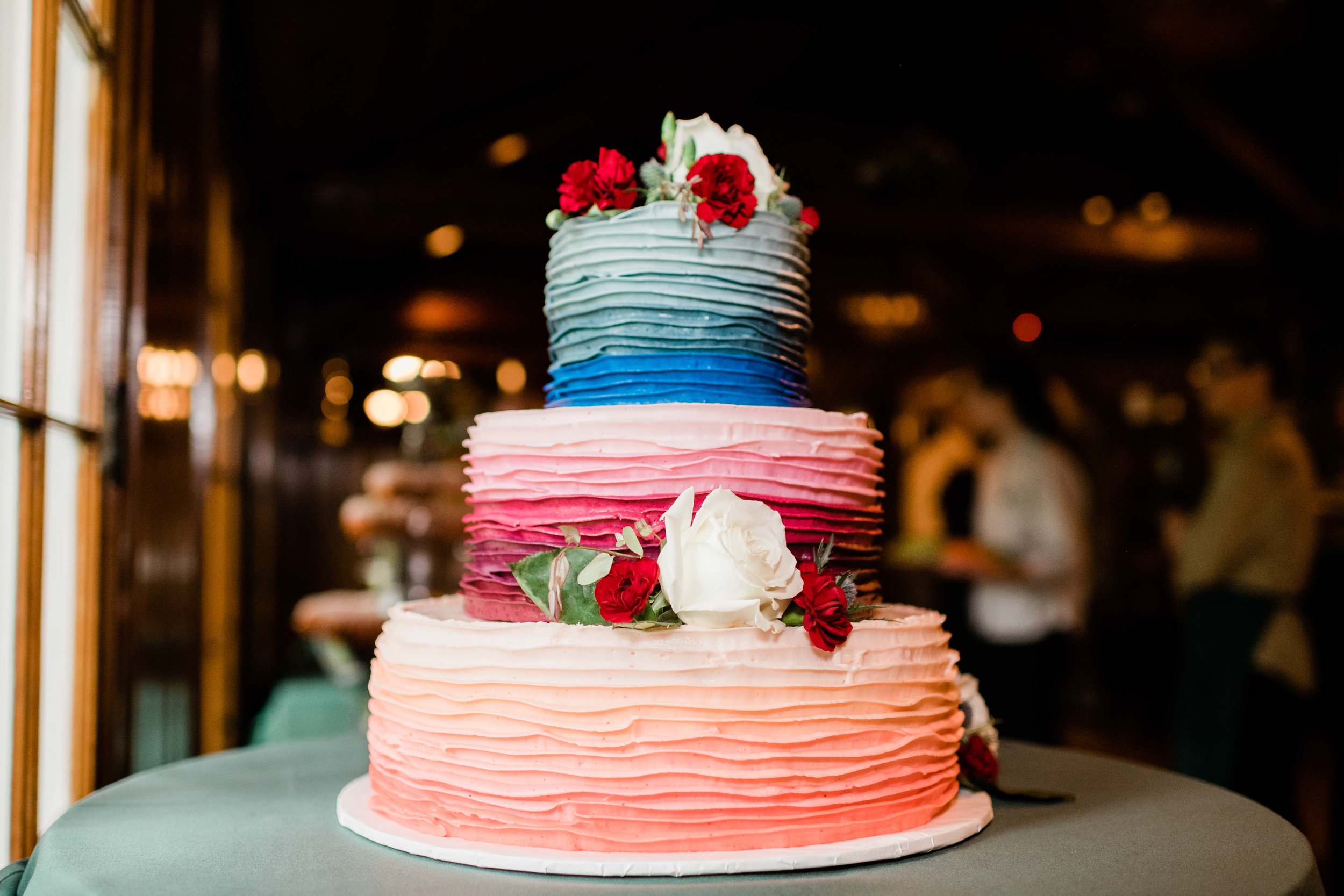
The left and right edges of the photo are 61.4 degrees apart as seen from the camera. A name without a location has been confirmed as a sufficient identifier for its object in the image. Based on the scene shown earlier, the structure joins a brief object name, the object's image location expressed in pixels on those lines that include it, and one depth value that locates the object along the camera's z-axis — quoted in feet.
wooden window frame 5.16
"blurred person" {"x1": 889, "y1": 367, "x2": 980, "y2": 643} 20.92
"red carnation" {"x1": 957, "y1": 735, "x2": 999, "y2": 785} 4.99
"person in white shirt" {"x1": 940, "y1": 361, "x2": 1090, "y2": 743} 12.33
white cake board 3.76
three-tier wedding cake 3.98
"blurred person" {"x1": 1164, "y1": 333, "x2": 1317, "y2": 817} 12.10
